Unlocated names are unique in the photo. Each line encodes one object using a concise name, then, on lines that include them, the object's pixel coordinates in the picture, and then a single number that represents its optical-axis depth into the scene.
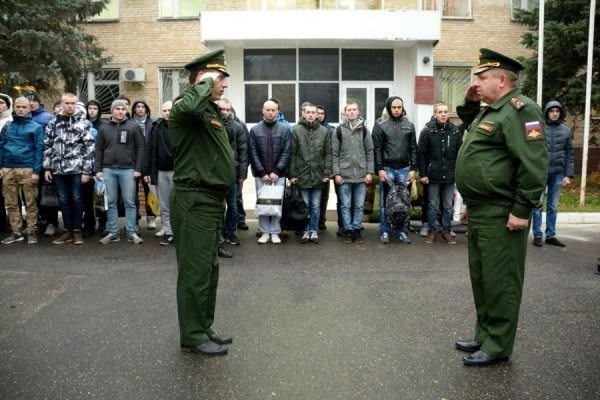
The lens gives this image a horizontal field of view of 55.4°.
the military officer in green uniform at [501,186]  3.92
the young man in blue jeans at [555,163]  8.41
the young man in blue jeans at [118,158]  8.33
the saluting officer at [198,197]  4.20
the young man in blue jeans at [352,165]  8.55
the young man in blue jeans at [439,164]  8.45
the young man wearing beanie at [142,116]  9.09
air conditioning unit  19.45
